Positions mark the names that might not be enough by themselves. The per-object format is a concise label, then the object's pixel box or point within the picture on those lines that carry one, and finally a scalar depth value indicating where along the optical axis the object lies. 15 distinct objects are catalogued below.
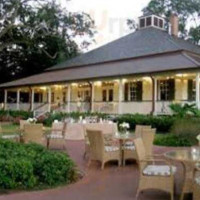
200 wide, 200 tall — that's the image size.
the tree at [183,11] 35.90
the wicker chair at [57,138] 10.78
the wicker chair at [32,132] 10.35
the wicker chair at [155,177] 5.20
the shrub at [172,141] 12.22
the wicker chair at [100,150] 7.88
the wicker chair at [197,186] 4.55
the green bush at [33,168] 5.63
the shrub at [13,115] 23.89
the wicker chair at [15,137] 10.80
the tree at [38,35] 26.54
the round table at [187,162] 5.03
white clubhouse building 19.31
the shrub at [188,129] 12.53
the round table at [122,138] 8.21
